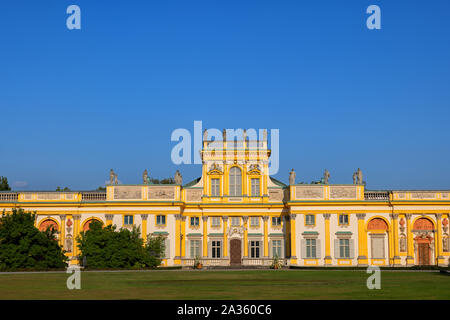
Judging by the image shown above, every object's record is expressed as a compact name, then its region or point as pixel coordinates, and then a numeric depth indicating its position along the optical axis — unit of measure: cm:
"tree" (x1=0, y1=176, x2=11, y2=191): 9306
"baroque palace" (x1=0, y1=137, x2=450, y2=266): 6075
